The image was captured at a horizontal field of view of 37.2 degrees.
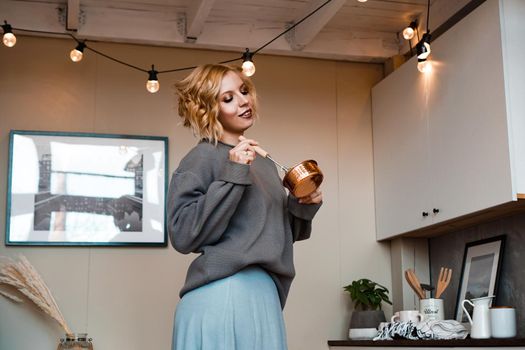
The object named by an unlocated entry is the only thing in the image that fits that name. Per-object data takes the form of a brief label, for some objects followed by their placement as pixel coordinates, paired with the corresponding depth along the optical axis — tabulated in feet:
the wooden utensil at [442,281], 11.73
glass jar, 11.46
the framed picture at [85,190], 12.54
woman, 5.57
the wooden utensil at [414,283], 12.03
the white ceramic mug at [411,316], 11.54
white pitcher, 9.82
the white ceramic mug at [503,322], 9.66
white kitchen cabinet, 9.91
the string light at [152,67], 11.18
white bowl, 12.60
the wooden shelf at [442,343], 8.81
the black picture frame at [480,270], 11.29
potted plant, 12.76
